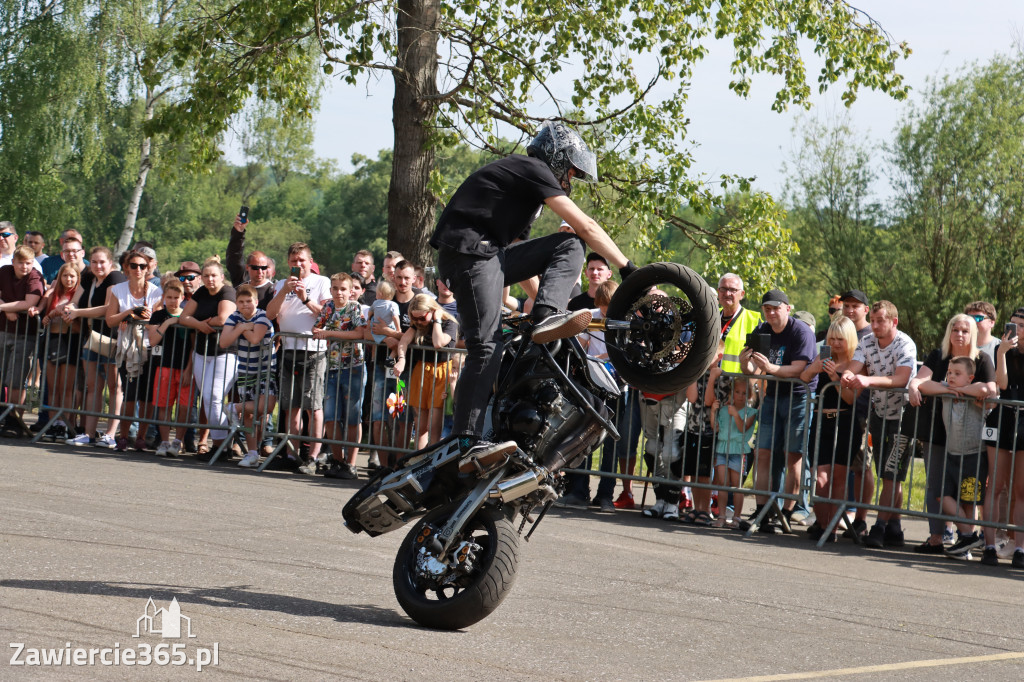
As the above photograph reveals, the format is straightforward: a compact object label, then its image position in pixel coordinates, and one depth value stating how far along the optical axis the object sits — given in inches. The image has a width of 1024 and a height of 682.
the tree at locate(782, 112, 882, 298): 1493.6
